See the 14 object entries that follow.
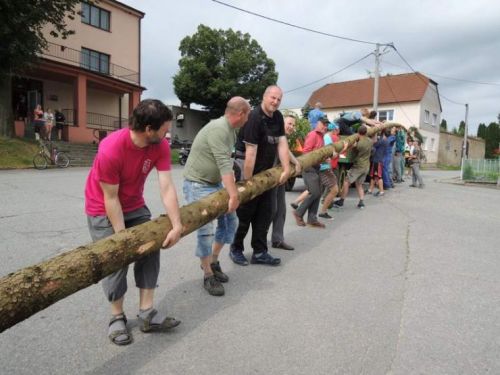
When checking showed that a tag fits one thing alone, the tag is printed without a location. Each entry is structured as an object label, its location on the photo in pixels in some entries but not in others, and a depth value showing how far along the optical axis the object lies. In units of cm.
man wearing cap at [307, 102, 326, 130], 769
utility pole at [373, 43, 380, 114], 2244
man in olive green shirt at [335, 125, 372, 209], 897
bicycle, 1526
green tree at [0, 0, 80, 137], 1513
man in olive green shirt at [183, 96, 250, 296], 354
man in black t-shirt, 437
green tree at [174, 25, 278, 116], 3534
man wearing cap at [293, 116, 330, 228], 657
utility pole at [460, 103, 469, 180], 3318
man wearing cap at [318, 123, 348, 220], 709
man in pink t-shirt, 267
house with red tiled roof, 3791
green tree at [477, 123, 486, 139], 5583
